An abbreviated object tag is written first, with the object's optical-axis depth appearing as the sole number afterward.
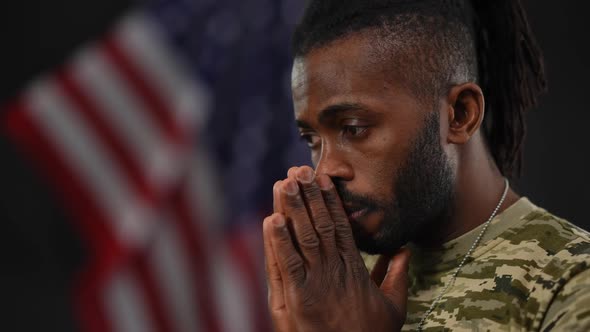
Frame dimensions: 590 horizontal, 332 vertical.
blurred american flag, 4.03
